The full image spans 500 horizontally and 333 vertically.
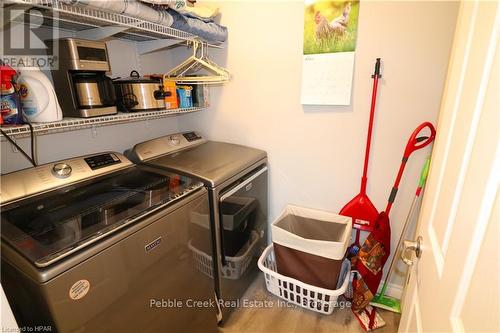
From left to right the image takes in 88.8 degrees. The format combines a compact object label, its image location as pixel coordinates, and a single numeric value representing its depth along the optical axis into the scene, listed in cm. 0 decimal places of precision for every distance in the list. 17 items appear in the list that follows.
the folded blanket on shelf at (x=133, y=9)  97
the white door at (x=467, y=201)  43
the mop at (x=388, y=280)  144
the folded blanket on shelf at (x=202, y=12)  147
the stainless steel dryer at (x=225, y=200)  140
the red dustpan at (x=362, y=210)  166
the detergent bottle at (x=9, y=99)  89
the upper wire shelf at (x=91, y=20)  90
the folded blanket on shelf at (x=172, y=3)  118
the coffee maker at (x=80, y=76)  112
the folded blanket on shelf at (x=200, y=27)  139
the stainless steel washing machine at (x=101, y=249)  80
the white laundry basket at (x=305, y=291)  158
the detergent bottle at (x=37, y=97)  99
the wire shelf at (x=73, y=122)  93
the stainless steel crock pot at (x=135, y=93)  141
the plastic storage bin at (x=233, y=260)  133
